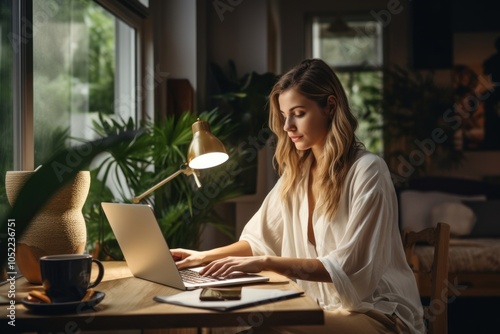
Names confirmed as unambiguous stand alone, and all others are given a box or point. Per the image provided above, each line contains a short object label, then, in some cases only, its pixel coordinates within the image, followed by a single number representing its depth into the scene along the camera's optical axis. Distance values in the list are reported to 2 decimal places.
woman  1.58
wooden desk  1.12
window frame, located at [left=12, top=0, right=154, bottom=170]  1.96
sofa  4.30
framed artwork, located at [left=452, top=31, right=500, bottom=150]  6.57
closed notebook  1.15
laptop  1.39
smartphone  1.23
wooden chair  1.79
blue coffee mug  1.18
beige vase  1.48
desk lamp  1.70
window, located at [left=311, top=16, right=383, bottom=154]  6.99
